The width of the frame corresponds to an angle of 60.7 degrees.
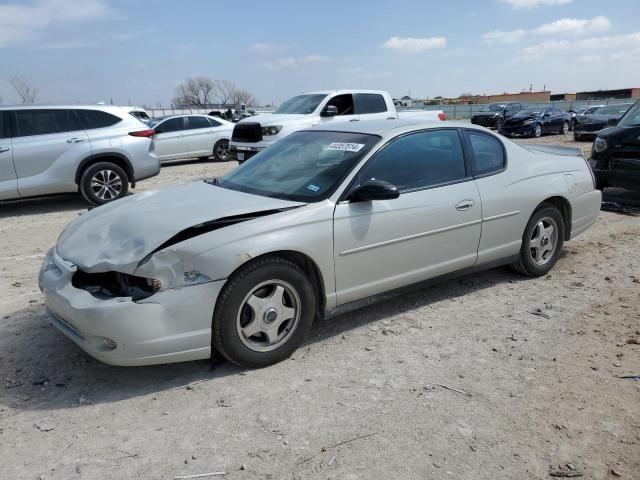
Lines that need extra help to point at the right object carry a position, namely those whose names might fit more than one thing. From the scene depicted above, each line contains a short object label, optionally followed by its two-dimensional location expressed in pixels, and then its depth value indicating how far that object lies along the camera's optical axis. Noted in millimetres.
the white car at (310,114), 11344
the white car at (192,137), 15008
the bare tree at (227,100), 75925
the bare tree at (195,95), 73644
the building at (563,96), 73875
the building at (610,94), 62531
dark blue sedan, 24562
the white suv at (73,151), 8281
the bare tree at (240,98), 78475
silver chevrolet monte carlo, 3201
